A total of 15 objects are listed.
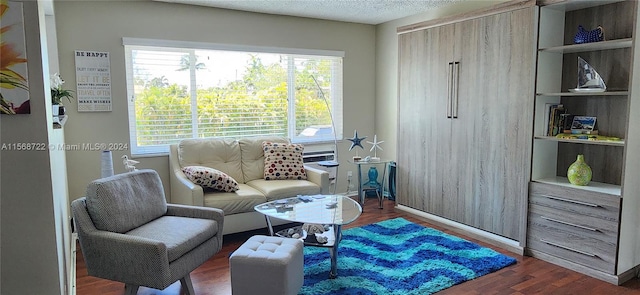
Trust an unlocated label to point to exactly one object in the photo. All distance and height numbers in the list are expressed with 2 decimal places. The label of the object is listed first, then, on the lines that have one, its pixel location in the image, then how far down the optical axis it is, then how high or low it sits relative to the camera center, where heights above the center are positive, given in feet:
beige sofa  12.06 -2.24
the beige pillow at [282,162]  14.10 -1.75
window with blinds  13.64 +0.68
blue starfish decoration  15.83 -1.17
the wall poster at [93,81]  12.39 +0.93
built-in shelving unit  9.69 -1.09
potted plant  8.61 +0.35
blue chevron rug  9.48 -3.91
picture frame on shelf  10.81 -0.39
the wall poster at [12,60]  5.70 +0.71
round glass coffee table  9.82 -2.51
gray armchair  7.64 -2.45
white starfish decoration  16.06 -1.65
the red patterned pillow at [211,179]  12.01 -1.96
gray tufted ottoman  7.92 -3.06
